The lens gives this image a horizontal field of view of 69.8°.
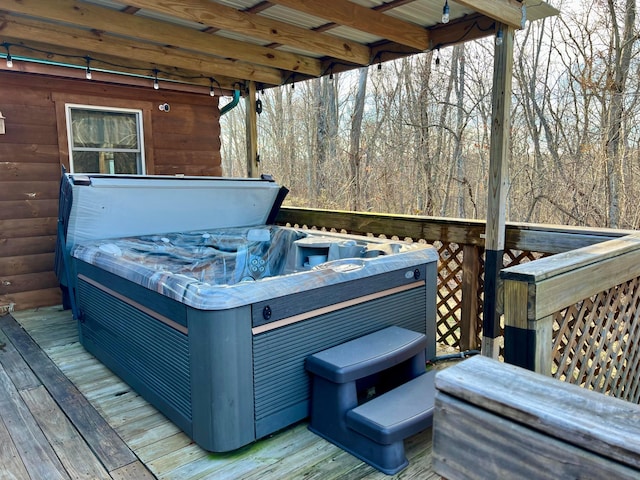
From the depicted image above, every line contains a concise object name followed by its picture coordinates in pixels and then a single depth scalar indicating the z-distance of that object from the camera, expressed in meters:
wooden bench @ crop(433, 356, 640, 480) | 0.68
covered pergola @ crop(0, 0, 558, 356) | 2.84
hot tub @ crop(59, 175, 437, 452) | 2.03
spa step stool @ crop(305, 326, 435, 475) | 1.97
